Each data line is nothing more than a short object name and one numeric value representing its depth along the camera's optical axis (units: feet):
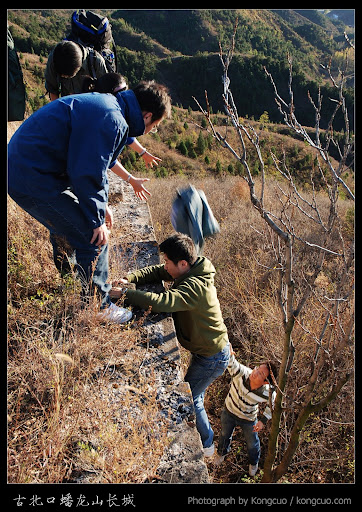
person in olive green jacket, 7.72
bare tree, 5.59
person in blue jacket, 6.16
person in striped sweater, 8.94
